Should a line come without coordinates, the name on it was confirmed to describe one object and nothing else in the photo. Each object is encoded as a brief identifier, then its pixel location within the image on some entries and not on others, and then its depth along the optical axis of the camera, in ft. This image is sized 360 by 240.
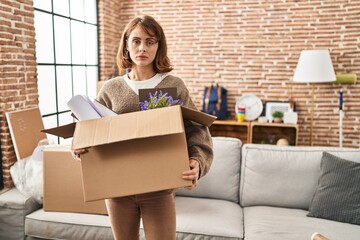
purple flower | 4.08
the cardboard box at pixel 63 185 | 7.47
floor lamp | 13.33
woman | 4.50
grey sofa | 6.74
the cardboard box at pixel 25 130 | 8.75
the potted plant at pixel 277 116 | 14.51
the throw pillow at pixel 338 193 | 6.92
